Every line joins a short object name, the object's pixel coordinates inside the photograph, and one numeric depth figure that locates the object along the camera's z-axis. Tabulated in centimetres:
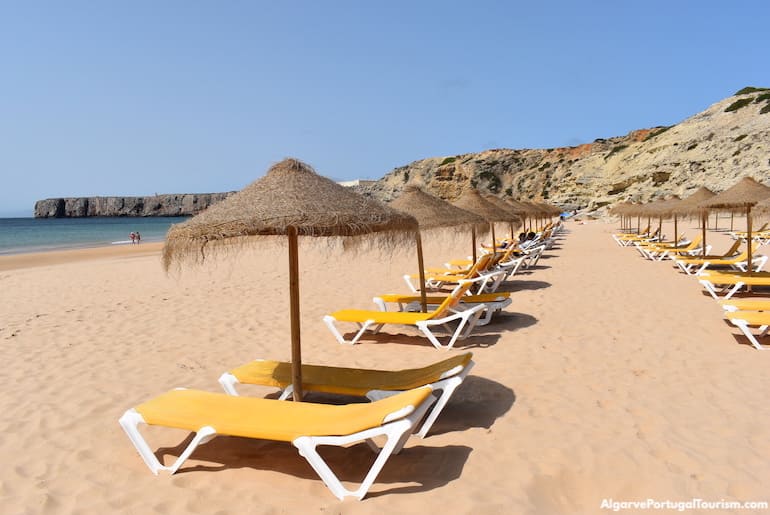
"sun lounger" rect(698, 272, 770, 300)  763
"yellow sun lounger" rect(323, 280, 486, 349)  565
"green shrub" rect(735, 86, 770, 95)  4019
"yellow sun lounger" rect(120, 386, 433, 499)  271
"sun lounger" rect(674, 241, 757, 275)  1027
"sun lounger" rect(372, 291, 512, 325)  663
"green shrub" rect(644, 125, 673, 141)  4759
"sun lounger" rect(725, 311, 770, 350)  527
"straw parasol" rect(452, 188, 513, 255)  988
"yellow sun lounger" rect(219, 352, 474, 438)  353
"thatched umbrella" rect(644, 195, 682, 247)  1354
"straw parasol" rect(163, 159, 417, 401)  331
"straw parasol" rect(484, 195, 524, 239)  1444
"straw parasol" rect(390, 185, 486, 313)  673
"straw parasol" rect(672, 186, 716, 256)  1154
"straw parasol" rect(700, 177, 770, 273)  994
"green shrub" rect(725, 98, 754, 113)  3800
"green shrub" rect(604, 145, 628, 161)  4900
